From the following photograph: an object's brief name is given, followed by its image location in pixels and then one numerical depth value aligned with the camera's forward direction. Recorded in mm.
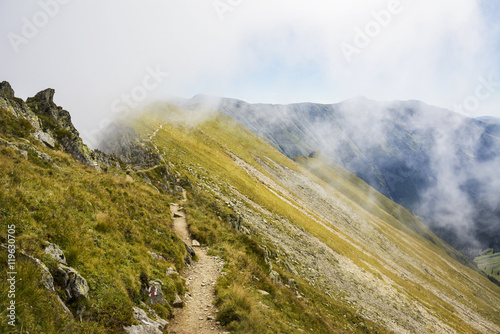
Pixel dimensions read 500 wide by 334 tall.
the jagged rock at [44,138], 22683
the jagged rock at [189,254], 18319
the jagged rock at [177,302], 12611
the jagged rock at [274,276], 23308
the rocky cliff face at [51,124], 24391
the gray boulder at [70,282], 8180
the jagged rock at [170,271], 14711
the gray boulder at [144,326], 8817
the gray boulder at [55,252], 8742
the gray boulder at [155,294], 11550
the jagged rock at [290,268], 31631
